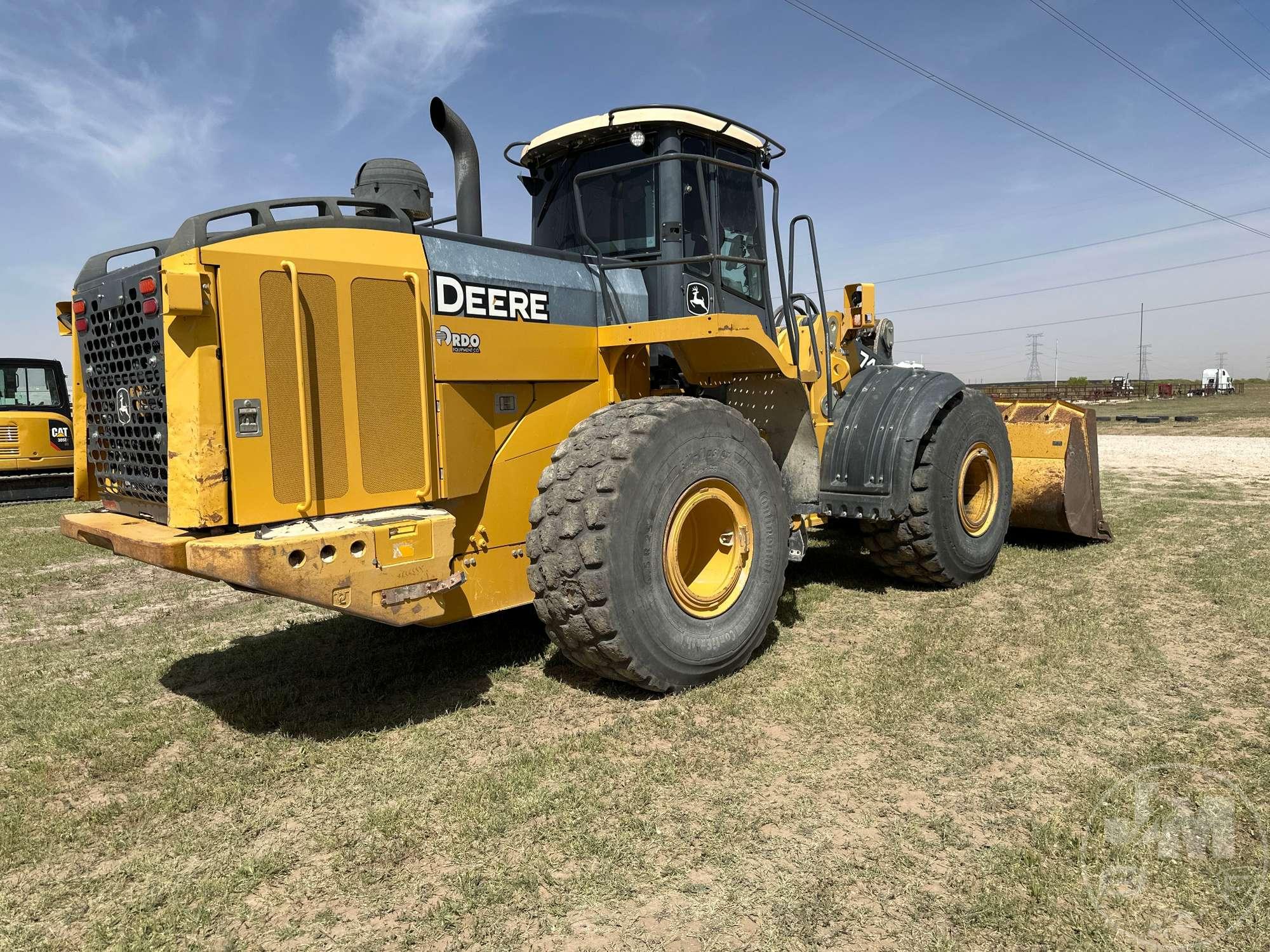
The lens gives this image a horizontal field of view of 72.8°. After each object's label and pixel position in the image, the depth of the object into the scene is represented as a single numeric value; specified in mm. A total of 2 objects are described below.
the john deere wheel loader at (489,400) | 3590
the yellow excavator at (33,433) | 14555
